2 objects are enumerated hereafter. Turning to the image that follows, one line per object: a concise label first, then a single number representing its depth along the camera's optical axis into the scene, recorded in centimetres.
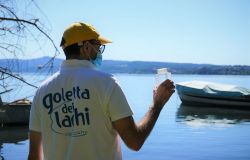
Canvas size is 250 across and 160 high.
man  195
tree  449
